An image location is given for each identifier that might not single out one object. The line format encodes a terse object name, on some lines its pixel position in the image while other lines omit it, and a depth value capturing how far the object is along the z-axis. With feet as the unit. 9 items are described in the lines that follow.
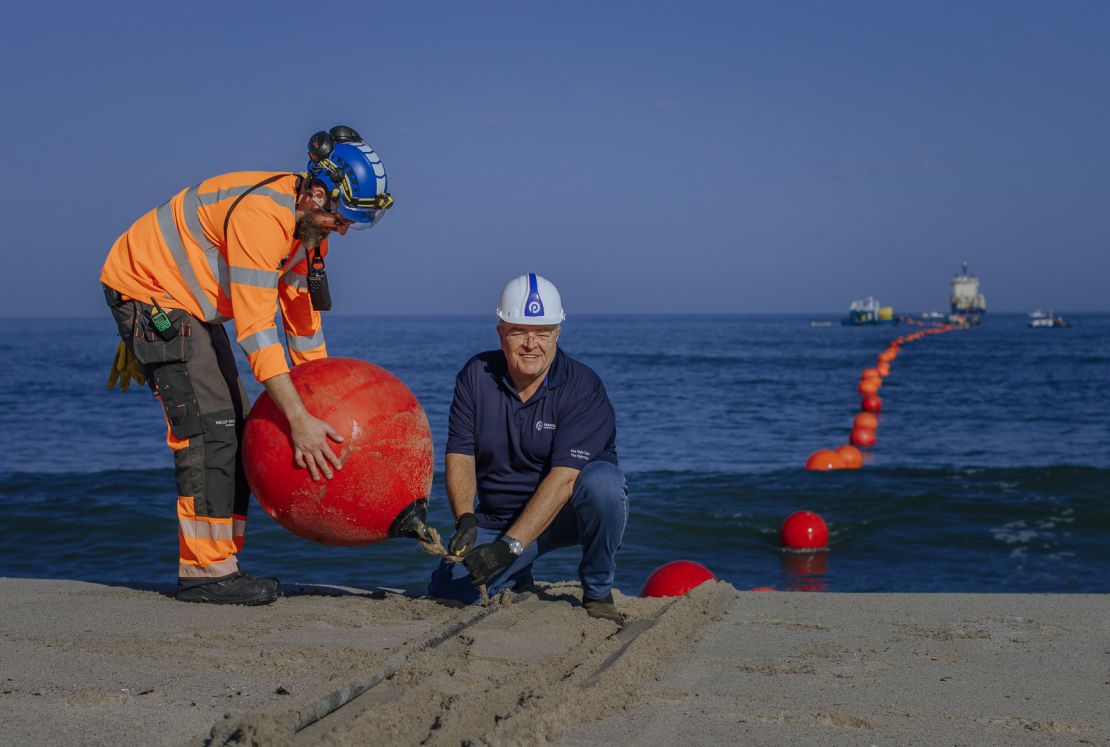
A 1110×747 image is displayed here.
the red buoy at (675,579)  20.60
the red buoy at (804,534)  29.63
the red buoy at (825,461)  44.29
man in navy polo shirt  14.57
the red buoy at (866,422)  60.13
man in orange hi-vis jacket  14.56
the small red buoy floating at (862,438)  56.13
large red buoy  13.87
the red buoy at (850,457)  44.93
